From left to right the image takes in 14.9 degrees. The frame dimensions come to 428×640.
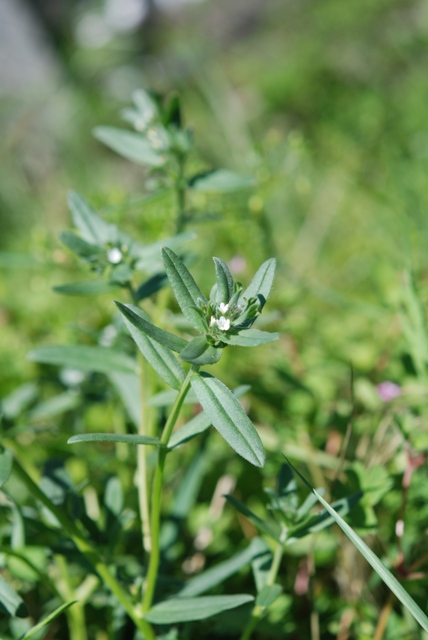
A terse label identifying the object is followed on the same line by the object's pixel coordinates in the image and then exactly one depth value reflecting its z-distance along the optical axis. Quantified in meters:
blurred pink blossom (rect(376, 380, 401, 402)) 0.49
